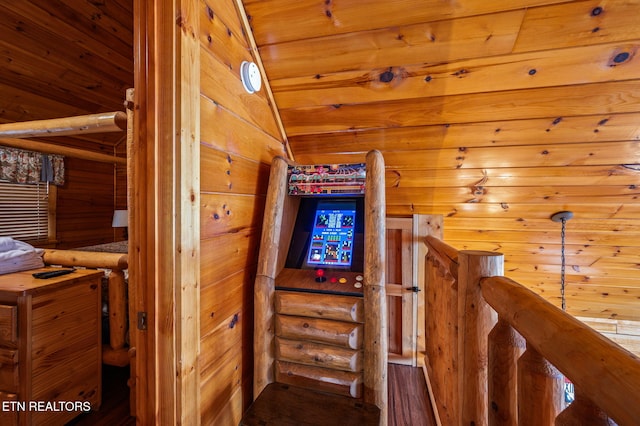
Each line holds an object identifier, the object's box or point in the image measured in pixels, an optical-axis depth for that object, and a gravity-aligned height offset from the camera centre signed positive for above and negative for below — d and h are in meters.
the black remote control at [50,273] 1.42 -0.37
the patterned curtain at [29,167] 2.86 +0.55
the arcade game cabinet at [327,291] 1.16 -0.38
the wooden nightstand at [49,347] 1.25 -0.75
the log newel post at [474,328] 0.92 -0.45
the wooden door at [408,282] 2.21 -0.64
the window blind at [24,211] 2.90 +0.00
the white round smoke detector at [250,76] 1.28 +0.72
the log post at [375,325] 1.14 -0.52
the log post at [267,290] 1.22 -0.39
